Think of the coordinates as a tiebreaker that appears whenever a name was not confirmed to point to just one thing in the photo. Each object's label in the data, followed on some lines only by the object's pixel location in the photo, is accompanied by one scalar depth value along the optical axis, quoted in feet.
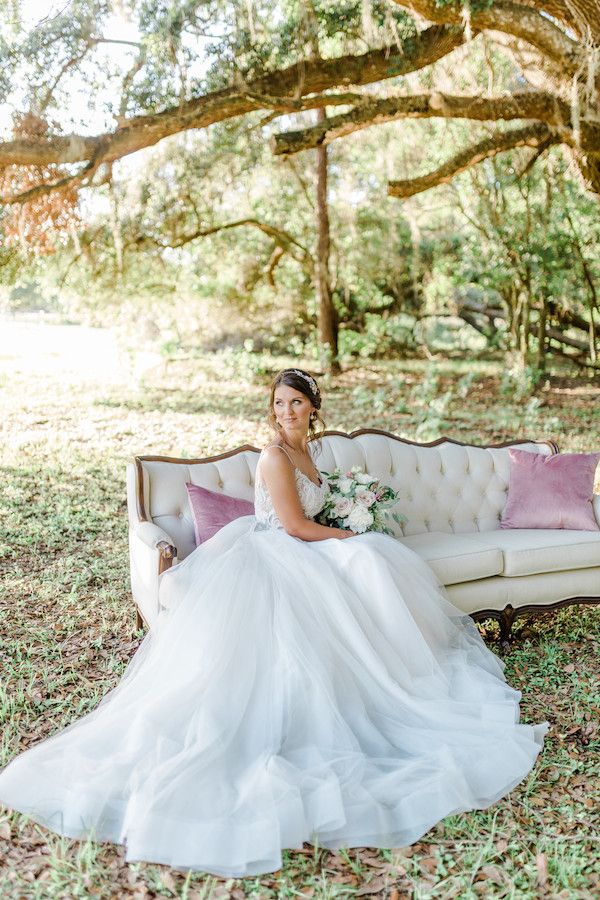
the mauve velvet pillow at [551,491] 15.05
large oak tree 19.16
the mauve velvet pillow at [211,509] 12.60
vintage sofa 13.01
